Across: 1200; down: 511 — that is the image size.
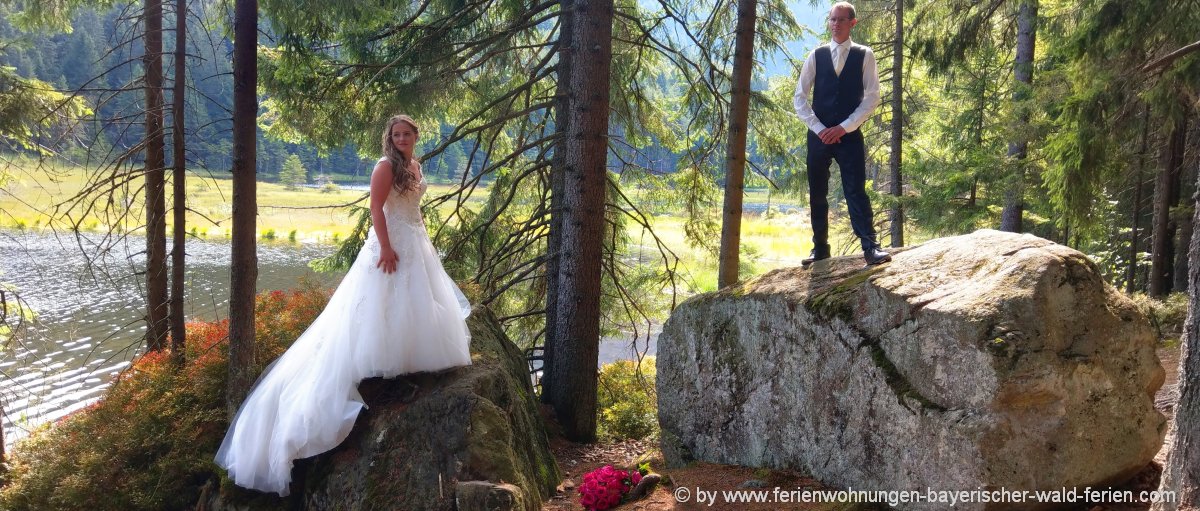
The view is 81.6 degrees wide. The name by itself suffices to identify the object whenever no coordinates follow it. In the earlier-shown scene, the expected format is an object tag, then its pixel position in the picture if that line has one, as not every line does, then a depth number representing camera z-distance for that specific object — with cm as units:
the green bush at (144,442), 611
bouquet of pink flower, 542
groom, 534
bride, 513
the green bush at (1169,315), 947
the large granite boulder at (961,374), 377
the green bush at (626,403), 938
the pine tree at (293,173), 4166
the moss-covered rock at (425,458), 499
